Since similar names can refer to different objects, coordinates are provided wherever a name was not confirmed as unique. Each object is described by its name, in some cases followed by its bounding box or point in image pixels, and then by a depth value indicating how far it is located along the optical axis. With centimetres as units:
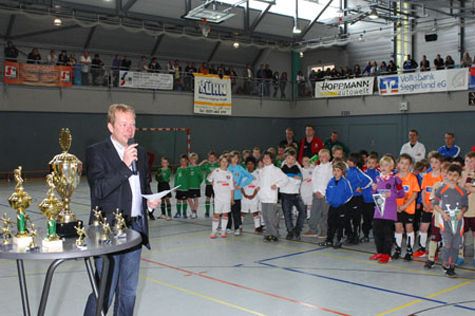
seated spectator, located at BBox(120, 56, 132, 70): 2545
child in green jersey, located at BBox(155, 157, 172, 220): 1241
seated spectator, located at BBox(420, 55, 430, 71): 2502
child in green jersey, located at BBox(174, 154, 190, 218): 1255
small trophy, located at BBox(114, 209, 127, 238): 351
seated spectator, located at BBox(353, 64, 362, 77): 2761
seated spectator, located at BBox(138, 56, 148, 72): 2550
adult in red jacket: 1191
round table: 304
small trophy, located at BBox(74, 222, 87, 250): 324
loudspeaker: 2700
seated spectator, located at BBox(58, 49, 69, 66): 2312
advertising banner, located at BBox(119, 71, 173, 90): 2455
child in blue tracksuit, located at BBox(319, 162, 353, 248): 886
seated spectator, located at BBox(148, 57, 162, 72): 2653
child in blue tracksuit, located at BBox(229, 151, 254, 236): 1045
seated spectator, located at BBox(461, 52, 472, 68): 2302
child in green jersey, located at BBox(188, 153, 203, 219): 1259
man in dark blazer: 386
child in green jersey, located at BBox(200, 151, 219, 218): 1274
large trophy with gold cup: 413
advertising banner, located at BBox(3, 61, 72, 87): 2155
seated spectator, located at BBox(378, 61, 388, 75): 2668
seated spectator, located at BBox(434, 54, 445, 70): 2461
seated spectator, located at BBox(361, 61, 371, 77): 2706
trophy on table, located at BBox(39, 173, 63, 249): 322
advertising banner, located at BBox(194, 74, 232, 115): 2730
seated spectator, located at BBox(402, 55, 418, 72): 2556
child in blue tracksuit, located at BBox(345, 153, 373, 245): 926
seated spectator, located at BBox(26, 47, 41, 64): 2272
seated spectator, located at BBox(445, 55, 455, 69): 2381
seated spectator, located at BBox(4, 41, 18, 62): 2223
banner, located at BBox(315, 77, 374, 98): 2705
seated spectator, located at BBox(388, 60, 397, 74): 2598
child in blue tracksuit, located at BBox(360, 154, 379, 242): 954
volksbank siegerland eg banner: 2352
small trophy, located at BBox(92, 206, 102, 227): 379
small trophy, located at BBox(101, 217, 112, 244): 338
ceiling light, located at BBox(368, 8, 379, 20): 2434
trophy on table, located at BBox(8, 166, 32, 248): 328
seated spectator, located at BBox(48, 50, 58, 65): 2336
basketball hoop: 2128
